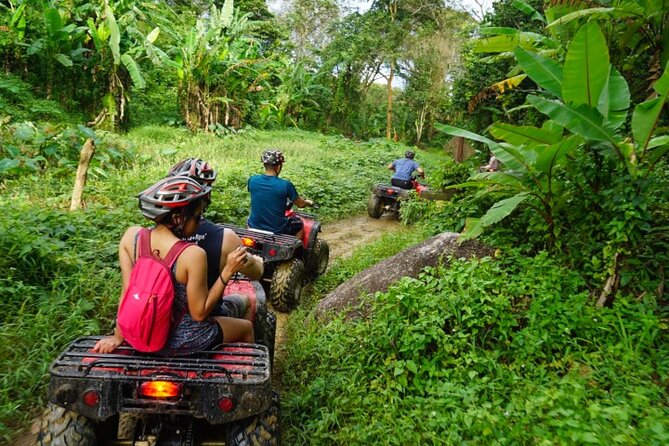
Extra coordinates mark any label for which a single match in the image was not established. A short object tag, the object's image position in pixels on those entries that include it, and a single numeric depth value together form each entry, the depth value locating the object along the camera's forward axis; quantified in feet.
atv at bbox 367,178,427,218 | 32.07
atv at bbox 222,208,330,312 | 16.17
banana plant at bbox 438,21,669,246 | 10.45
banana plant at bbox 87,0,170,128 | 38.18
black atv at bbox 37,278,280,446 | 6.83
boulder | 14.33
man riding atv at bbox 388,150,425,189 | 33.27
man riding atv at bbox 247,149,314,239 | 17.10
